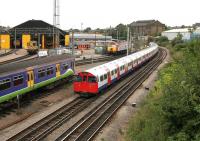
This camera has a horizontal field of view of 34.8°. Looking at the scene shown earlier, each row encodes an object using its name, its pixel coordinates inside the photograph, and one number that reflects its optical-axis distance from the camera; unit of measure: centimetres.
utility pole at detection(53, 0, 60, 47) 5612
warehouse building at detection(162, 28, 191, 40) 11989
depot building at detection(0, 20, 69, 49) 7384
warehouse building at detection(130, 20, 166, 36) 17775
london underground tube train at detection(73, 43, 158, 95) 2623
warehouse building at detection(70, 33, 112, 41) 11454
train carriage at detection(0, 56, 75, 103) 2136
